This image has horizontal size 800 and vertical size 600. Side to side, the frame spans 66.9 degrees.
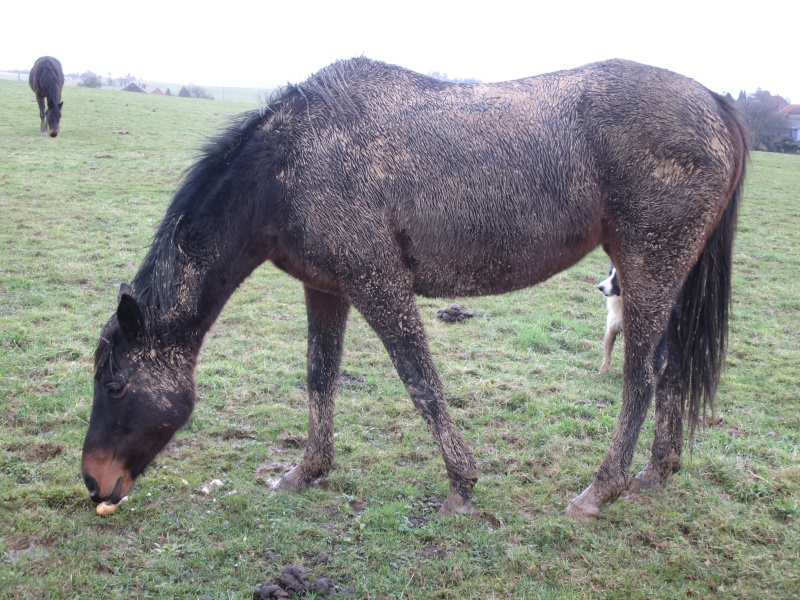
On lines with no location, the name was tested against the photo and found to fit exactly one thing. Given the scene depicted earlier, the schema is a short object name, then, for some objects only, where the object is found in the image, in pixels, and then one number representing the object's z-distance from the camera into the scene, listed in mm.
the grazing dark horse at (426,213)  3285
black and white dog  5751
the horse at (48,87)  18062
